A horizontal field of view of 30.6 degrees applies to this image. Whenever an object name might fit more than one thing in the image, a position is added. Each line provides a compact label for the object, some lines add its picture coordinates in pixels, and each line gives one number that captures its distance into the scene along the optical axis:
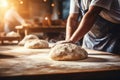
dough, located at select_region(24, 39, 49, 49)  2.92
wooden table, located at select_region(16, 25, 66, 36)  7.76
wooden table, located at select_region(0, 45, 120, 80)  1.47
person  2.51
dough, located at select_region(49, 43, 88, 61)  2.04
